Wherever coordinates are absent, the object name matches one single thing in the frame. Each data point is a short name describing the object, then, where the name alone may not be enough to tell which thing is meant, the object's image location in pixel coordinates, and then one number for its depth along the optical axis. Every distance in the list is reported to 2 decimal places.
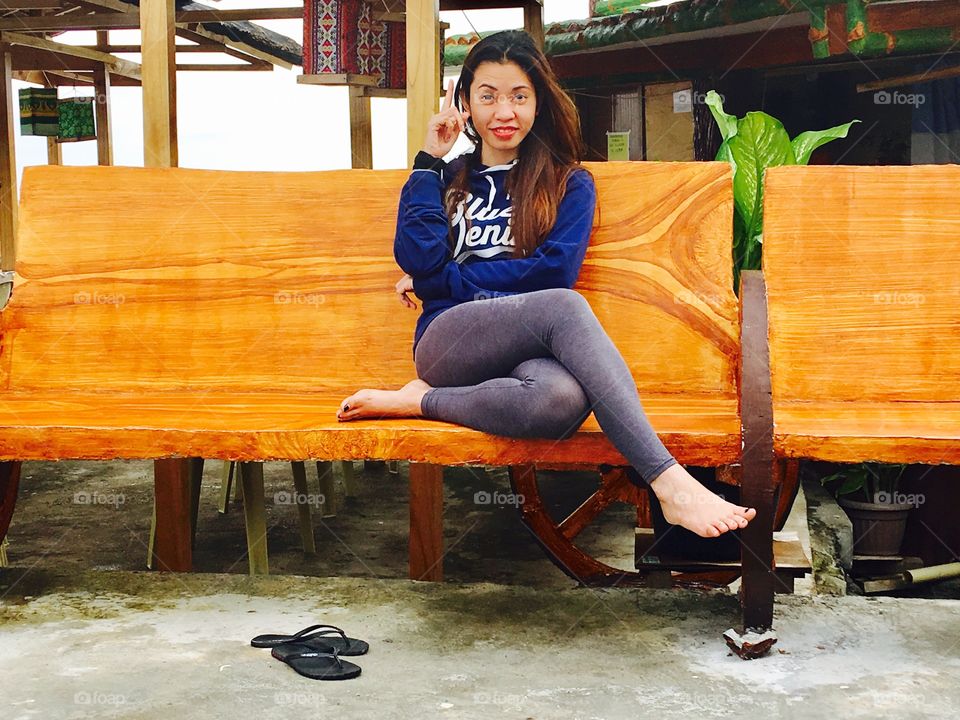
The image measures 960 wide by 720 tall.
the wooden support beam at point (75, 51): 7.57
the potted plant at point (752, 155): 3.63
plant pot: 3.97
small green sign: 6.82
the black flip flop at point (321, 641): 2.24
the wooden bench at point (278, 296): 2.77
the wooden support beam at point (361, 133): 5.87
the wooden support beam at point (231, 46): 7.62
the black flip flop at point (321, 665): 2.11
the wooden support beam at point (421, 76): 3.21
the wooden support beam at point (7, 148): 8.00
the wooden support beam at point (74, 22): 5.91
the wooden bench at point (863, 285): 2.67
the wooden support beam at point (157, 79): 3.41
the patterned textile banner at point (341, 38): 4.52
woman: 2.18
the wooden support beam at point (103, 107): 9.20
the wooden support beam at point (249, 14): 6.60
